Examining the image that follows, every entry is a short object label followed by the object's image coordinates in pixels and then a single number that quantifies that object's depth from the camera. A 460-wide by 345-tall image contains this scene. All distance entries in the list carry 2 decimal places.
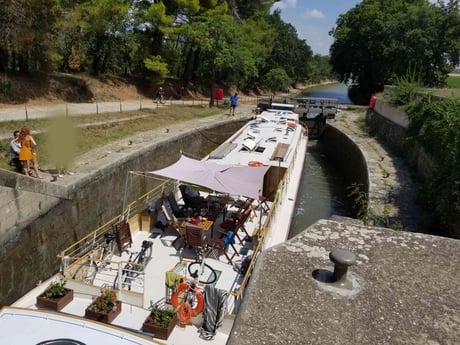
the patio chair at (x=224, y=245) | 7.91
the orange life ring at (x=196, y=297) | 6.35
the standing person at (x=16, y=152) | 10.65
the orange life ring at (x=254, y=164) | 11.20
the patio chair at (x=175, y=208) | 9.55
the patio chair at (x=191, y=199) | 9.87
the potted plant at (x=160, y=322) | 6.01
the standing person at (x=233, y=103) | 27.80
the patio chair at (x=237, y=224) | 8.66
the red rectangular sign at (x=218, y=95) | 32.34
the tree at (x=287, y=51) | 53.66
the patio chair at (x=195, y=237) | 7.79
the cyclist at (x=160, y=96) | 28.25
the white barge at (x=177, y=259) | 4.70
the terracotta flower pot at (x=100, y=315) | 6.25
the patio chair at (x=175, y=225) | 8.48
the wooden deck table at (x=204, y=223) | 8.44
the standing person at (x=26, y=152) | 10.45
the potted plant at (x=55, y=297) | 6.57
